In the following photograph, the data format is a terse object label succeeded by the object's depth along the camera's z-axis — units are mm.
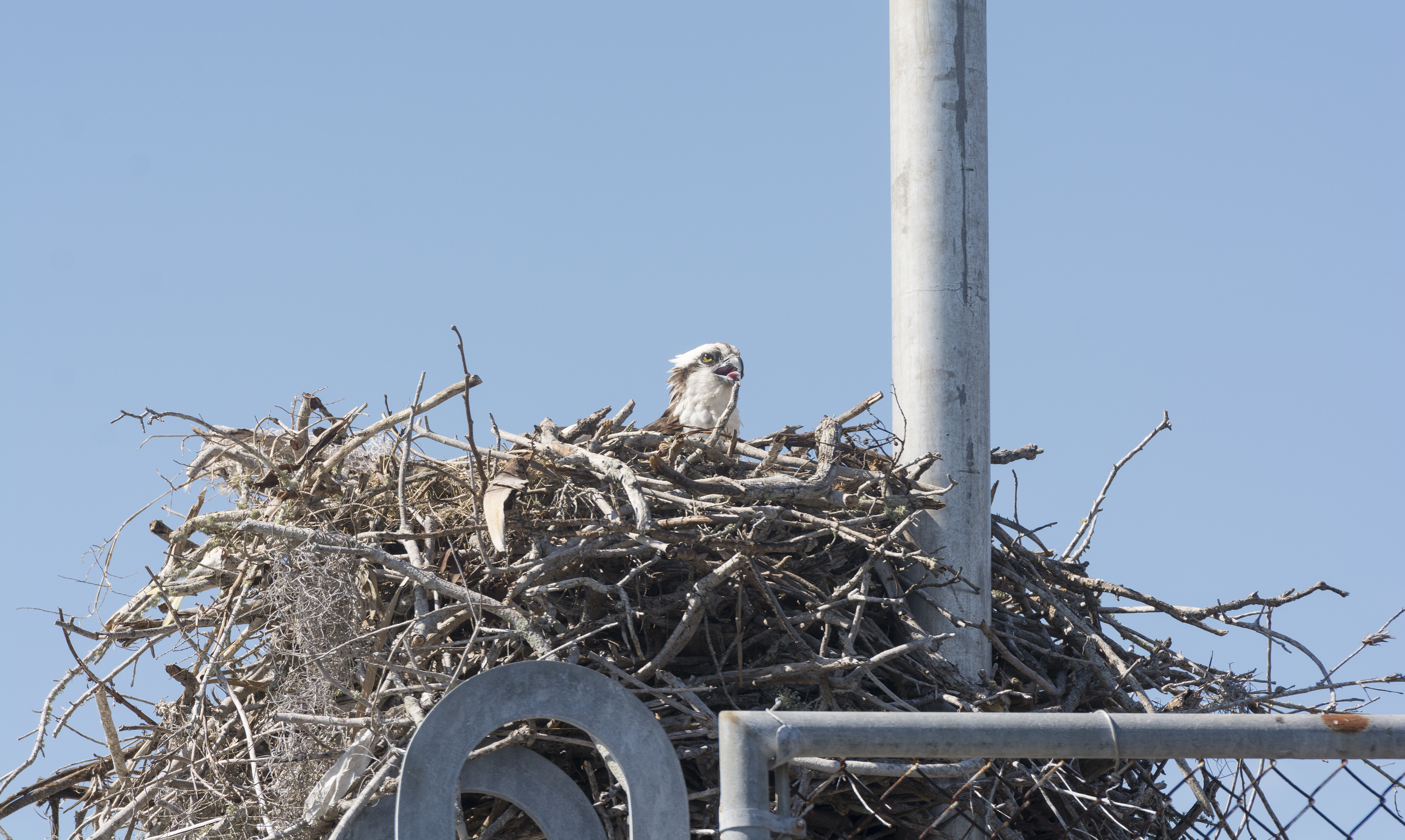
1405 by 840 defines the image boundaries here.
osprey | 15555
